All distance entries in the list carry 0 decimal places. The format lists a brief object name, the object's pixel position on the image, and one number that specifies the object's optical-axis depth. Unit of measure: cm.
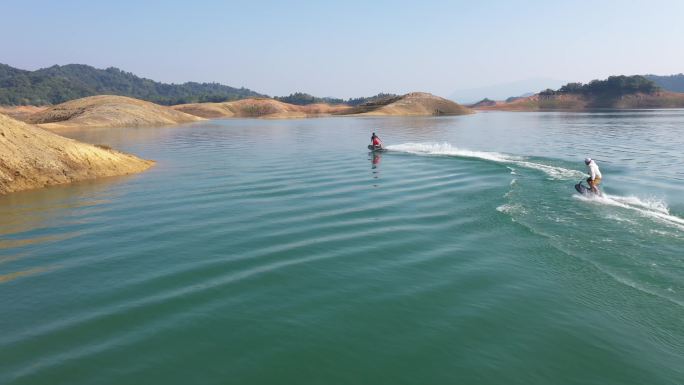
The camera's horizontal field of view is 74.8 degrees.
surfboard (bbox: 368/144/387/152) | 3729
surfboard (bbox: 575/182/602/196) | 1949
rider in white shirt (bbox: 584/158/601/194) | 1948
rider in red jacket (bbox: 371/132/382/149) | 3731
